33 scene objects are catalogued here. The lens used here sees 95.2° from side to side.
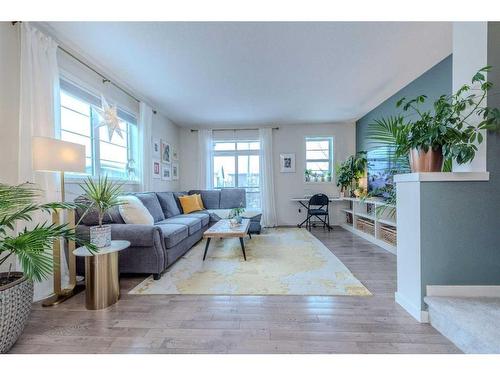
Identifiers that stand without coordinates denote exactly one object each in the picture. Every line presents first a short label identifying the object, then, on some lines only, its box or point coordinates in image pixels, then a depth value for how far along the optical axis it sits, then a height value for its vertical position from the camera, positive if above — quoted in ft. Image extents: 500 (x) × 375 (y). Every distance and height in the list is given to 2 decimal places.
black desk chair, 16.21 -1.33
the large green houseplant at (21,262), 3.94 -1.30
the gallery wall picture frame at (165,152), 15.62 +2.42
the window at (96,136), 8.73 +2.28
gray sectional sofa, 7.85 -1.85
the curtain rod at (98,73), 8.19 +4.92
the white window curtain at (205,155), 18.45 +2.52
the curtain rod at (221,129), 18.67 +4.66
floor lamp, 5.92 +0.59
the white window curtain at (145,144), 12.92 +2.42
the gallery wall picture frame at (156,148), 14.42 +2.49
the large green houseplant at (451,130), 5.03 +1.28
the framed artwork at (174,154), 17.59 +2.55
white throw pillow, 8.75 -1.02
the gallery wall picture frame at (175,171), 17.60 +1.21
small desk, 17.07 -1.12
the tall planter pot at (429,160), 5.44 +0.61
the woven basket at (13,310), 4.26 -2.41
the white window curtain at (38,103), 6.46 +2.51
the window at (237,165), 18.85 +1.74
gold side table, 6.08 -2.49
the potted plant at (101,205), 6.50 -0.54
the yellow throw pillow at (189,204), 15.04 -1.17
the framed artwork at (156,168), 14.55 +1.17
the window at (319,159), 18.58 +2.17
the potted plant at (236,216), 11.02 -1.53
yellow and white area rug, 7.05 -3.19
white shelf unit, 11.57 -1.92
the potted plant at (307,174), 18.48 +0.94
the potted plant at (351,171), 15.19 +0.99
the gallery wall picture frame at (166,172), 15.73 +1.00
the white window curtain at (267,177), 18.07 +0.70
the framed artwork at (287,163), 18.51 +1.85
